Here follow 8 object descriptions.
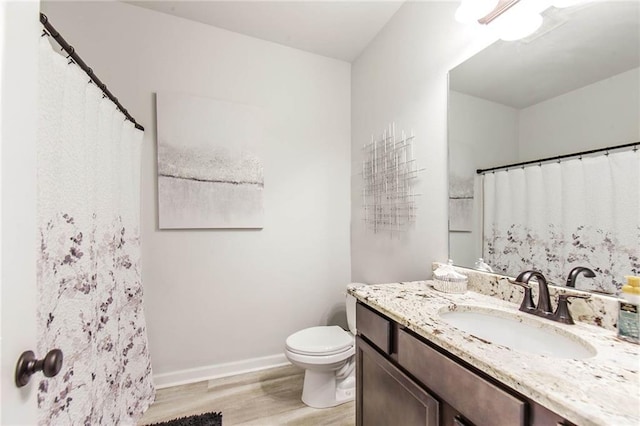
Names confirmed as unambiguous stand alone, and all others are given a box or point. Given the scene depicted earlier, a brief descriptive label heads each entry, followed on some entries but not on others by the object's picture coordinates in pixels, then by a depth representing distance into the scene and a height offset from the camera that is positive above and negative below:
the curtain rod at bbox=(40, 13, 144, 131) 0.83 +0.58
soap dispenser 0.72 -0.28
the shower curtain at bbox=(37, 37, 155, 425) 0.88 -0.17
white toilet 1.62 -0.93
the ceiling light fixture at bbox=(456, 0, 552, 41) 1.07 +0.84
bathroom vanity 0.51 -0.38
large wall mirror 0.86 +0.44
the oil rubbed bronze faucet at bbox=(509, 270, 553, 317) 0.92 -0.31
